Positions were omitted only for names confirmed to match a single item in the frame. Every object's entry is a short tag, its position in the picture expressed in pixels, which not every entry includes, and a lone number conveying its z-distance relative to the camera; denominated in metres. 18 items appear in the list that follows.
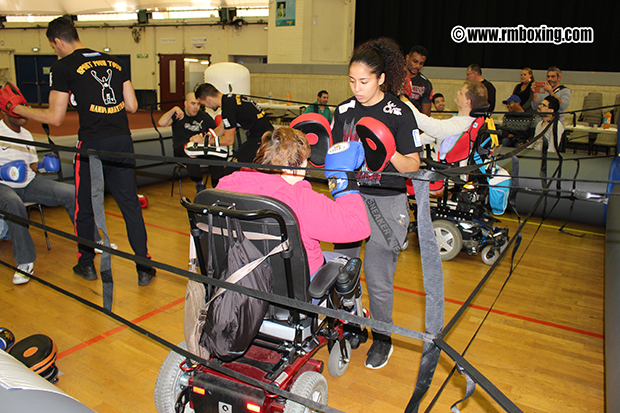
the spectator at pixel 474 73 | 4.73
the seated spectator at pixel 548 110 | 4.70
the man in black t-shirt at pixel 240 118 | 3.47
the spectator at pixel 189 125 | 4.18
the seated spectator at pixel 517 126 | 5.06
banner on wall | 10.85
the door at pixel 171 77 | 14.39
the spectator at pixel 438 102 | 6.30
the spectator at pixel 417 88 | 4.07
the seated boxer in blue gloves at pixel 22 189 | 2.69
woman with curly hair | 1.65
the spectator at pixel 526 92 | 6.09
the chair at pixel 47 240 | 3.24
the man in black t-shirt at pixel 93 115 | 2.36
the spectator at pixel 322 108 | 7.49
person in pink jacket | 1.33
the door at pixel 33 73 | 16.64
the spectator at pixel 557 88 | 5.52
